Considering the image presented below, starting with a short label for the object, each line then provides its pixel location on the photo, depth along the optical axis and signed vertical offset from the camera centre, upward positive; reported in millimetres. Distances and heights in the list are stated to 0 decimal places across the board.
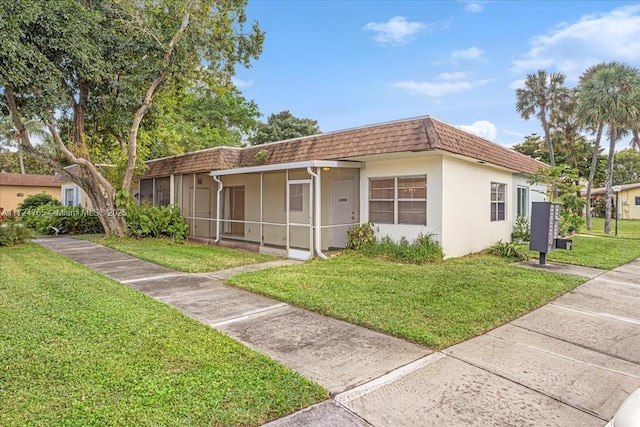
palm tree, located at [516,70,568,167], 26188 +7901
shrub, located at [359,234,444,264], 9188 -1179
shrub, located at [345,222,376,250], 10406 -894
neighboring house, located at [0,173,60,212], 29567 +1361
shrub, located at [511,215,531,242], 13328 -919
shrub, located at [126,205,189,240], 13875 -716
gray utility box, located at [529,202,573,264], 8836 -576
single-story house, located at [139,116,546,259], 9414 +544
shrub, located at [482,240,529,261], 10095 -1334
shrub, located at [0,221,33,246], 11742 -994
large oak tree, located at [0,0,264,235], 10070 +4493
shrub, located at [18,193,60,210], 25406 +203
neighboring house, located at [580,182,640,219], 32000 +295
